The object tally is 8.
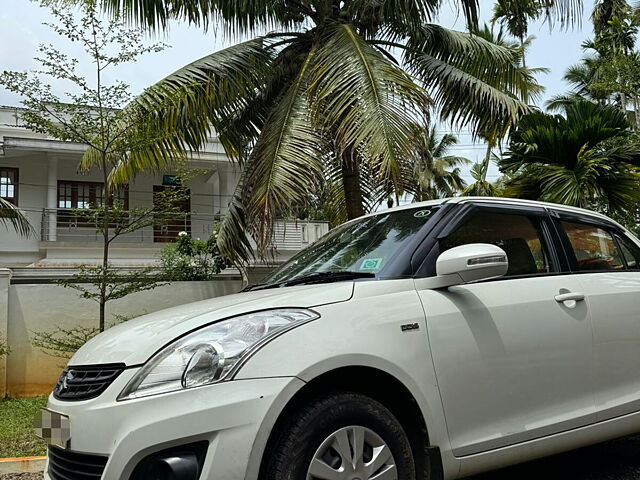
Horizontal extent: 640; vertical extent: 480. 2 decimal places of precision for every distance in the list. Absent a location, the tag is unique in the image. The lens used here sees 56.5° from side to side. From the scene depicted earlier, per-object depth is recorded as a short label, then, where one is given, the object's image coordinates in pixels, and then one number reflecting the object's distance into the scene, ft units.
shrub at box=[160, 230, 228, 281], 32.09
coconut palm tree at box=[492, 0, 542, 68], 26.12
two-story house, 46.88
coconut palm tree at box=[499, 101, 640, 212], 26.32
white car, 7.19
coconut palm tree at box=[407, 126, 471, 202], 118.11
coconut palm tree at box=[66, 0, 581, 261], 22.40
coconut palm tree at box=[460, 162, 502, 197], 41.39
